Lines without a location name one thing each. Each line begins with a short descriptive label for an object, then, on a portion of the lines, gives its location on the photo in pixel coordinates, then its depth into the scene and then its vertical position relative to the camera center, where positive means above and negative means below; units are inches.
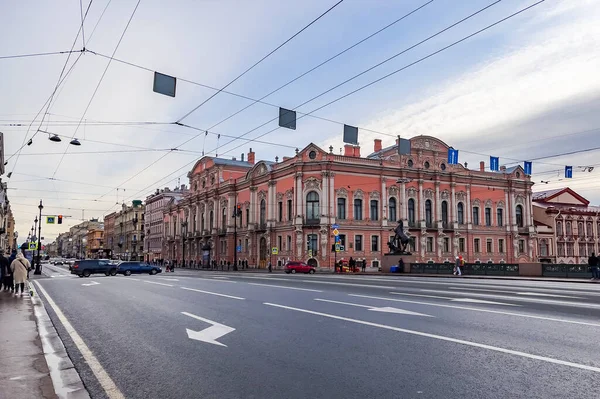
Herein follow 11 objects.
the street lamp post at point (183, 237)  3248.3 +49.2
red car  1823.3 -89.8
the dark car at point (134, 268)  1622.8 -80.2
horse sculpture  1638.5 +5.3
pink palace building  2124.8 +179.1
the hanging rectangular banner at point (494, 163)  1282.5 +213.5
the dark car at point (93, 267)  1485.0 -69.8
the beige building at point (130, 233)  4515.3 +116.0
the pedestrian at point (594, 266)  1031.6 -51.2
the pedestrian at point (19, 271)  712.4 -38.0
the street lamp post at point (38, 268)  1589.6 -75.0
